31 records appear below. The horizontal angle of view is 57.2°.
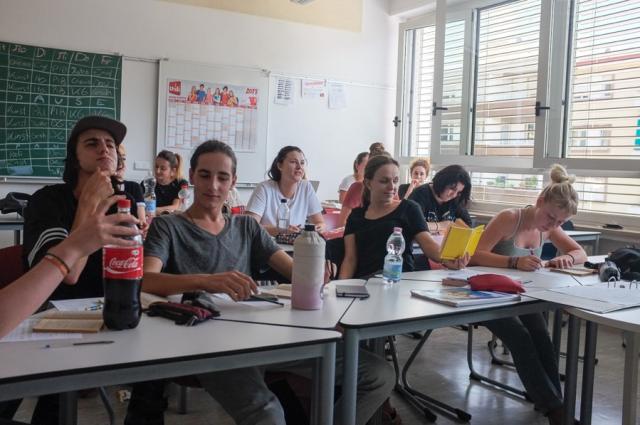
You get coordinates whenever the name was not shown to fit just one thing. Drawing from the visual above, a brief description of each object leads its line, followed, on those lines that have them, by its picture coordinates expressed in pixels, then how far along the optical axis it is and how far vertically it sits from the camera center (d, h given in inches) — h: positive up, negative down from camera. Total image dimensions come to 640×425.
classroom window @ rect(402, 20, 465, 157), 266.7 +40.0
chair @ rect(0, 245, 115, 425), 82.6 -15.0
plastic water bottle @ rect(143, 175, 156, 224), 150.3 -9.7
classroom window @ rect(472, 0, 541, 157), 202.7 +35.6
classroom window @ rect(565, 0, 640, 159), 169.5 +30.2
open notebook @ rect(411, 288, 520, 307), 76.2 -16.2
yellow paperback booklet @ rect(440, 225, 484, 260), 94.9 -10.8
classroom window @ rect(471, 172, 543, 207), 213.2 -3.6
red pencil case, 84.1 -15.4
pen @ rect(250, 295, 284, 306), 70.8 -15.9
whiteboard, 226.1 +21.9
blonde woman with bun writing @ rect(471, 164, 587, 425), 95.2 -14.6
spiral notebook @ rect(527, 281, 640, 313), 77.9 -16.3
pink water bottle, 66.2 -11.5
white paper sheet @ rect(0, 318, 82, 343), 52.7 -16.1
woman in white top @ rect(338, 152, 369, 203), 214.4 +2.6
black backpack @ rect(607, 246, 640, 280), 101.4 -14.0
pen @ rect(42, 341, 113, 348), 51.4 -16.1
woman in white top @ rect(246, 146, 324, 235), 150.6 -6.8
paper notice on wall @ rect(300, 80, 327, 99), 255.3 +35.5
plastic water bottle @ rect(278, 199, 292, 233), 151.7 -11.6
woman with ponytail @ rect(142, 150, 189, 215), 191.8 -5.4
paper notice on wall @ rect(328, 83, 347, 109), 262.1 +33.7
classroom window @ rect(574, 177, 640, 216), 176.6 -3.9
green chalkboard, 203.8 +22.0
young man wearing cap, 71.1 -5.2
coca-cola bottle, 55.1 -11.4
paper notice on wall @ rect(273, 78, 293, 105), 249.6 +33.1
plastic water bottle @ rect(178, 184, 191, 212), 186.9 -9.9
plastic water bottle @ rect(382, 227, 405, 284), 89.8 -14.3
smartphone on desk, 77.0 -15.9
